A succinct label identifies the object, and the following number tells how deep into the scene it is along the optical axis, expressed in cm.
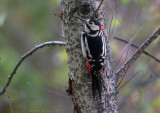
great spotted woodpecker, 551
